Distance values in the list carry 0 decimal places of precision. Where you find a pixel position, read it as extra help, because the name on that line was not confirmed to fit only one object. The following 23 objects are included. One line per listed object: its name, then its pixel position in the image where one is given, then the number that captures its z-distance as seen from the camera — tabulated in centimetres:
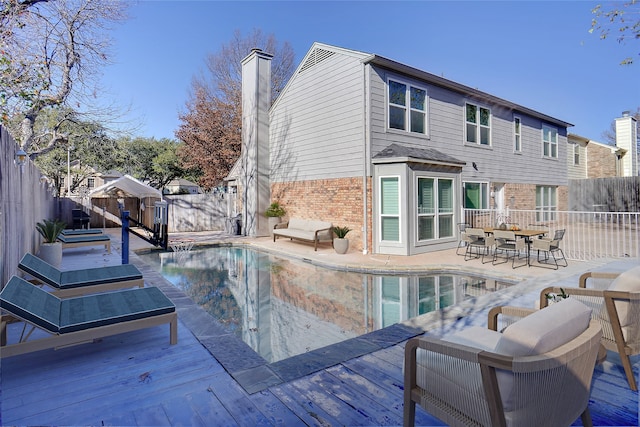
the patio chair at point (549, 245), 741
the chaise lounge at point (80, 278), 448
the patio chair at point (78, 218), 1576
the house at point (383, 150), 1022
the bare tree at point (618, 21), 787
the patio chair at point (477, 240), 839
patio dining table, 805
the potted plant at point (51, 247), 743
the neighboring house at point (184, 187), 3478
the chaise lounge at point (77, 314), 296
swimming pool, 494
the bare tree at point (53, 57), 828
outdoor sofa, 1129
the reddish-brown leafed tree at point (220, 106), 2294
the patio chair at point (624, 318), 268
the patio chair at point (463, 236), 906
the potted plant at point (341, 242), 1021
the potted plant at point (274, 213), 1399
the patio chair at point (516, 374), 166
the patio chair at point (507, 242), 789
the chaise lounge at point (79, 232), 1022
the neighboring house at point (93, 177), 2758
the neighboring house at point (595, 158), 1994
